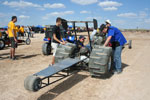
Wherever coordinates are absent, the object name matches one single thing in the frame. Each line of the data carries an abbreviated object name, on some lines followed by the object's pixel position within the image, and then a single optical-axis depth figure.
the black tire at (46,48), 8.58
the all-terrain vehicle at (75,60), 3.05
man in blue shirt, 5.23
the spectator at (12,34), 6.96
